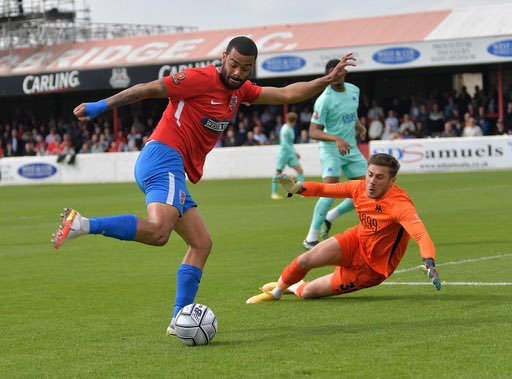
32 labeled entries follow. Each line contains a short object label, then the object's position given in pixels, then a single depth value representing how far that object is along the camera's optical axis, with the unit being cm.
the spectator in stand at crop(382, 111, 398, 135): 3538
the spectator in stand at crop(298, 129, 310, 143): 3612
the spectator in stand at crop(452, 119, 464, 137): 3325
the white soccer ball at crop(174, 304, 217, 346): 709
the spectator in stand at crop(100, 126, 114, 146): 4359
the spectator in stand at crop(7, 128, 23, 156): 4606
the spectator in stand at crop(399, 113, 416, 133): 3431
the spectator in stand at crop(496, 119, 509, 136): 3241
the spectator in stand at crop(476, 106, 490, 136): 3281
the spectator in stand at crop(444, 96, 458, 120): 3481
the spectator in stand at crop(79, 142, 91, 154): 4222
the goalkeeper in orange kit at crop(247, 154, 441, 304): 830
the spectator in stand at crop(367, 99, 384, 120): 3650
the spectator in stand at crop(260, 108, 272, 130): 3997
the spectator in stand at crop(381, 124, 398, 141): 3518
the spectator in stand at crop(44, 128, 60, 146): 4483
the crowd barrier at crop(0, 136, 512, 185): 3170
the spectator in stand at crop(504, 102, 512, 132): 3334
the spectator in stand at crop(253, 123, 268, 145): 3809
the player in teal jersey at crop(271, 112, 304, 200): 2661
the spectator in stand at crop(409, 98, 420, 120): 3606
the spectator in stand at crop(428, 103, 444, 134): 3522
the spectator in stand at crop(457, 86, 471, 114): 3544
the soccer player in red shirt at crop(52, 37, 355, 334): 728
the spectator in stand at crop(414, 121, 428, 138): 3472
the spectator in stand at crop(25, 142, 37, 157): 4566
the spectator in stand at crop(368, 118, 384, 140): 3544
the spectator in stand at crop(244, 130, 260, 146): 3816
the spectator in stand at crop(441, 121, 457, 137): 3300
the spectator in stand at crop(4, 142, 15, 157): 4622
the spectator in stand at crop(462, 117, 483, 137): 3225
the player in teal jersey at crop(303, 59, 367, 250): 1366
